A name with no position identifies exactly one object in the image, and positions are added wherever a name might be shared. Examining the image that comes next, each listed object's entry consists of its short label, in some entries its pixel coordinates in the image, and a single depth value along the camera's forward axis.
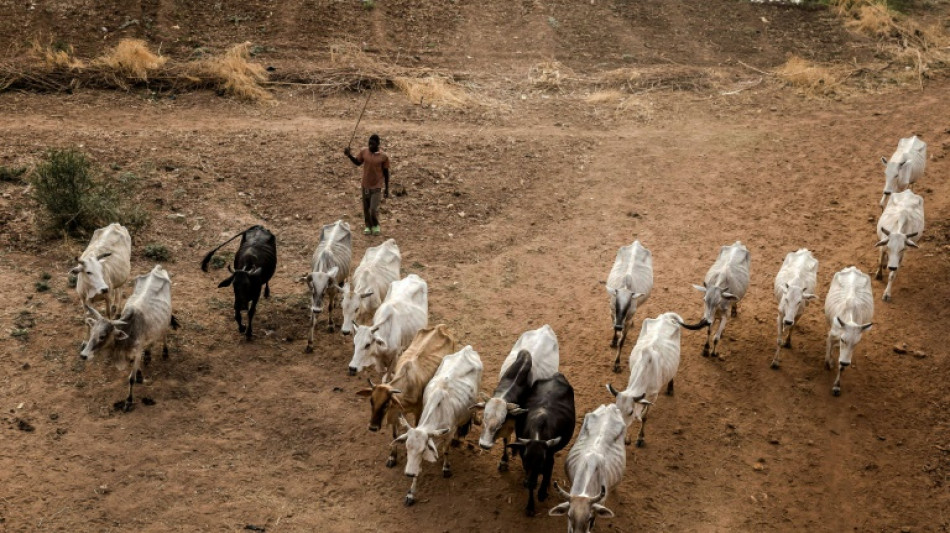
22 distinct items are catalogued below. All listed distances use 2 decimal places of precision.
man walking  15.81
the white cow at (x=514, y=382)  10.28
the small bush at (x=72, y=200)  14.98
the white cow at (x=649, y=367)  11.08
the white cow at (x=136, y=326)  11.61
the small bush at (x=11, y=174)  16.53
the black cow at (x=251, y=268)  13.01
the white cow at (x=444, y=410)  10.14
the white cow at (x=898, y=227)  14.74
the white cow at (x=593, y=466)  9.39
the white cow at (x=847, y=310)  12.38
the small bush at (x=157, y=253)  14.96
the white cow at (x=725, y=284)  13.24
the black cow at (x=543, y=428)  10.09
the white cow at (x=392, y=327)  11.84
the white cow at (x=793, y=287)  13.04
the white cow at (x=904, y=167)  17.05
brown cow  10.68
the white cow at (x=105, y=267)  12.71
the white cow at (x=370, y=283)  12.80
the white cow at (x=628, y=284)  13.12
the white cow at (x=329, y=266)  13.30
